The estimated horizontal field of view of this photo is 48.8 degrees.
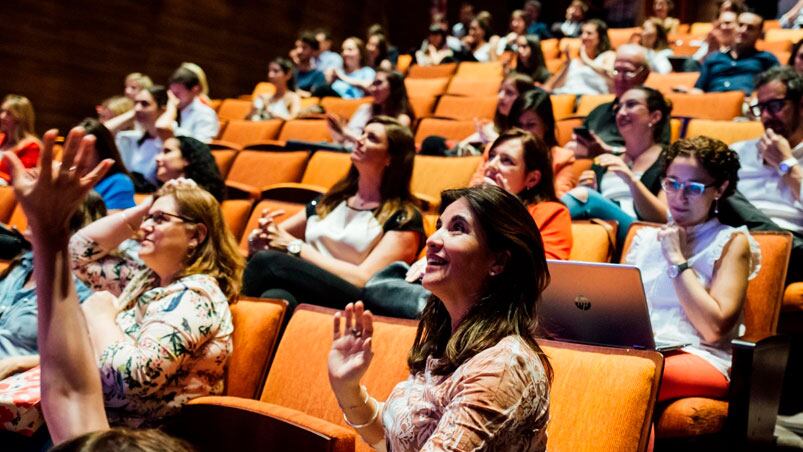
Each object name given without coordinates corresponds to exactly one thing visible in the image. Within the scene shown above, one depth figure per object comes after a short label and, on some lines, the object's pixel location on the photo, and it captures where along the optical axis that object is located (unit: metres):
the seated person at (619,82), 2.76
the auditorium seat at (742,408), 1.33
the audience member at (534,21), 6.24
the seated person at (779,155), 2.06
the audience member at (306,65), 5.28
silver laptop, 1.31
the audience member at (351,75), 4.79
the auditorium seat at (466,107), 3.91
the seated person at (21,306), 1.60
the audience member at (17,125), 3.39
